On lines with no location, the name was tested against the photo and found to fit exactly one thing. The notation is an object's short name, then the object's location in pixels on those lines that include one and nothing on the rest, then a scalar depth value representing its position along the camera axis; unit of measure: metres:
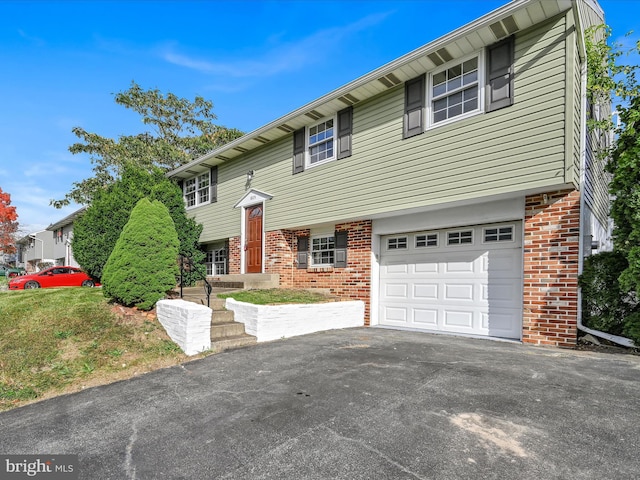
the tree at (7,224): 37.84
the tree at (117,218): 11.96
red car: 16.25
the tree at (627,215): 5.55
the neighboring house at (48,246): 31.94
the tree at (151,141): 19.48
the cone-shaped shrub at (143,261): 7.16
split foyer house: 6.13
